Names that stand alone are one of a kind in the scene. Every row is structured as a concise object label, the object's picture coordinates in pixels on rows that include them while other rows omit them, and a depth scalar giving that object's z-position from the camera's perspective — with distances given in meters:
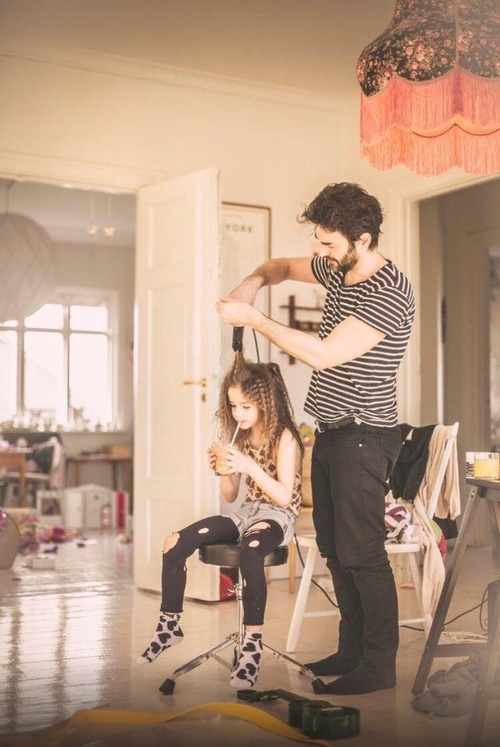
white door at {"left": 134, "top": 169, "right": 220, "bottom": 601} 5.04
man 3.08
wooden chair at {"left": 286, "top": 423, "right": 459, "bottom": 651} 3.83
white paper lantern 8.18
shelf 6.01
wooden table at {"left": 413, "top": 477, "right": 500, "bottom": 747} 2.61
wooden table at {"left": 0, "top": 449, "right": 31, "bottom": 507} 9.00
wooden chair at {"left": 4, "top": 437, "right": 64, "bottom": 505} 9.51
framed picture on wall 5.82
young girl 3.09
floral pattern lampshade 3.45
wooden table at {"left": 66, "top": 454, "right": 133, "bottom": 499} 10.30
